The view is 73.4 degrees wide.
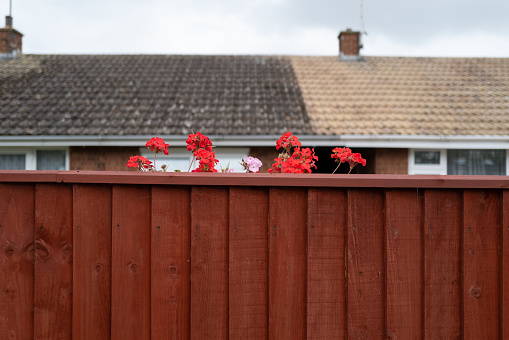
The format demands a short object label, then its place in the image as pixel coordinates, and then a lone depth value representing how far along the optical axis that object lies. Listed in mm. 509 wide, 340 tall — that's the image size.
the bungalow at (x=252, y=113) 7641
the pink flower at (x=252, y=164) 2492
